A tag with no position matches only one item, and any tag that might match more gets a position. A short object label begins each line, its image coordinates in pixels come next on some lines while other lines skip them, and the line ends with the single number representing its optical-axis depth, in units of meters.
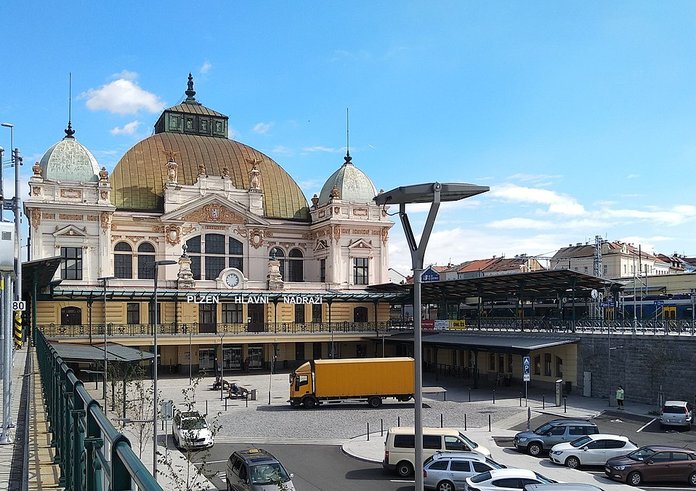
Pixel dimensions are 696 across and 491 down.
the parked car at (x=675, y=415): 37.69
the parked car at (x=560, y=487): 21.47
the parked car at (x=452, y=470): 27.02
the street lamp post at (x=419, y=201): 14.77
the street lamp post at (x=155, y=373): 26.11
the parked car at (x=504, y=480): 23.73
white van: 29.41
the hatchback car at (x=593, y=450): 30.78
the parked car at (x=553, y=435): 33.38
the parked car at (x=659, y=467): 27.80
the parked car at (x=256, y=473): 23.78
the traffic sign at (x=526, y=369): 42.30
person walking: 43.66
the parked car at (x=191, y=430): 29.53
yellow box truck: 48.25
